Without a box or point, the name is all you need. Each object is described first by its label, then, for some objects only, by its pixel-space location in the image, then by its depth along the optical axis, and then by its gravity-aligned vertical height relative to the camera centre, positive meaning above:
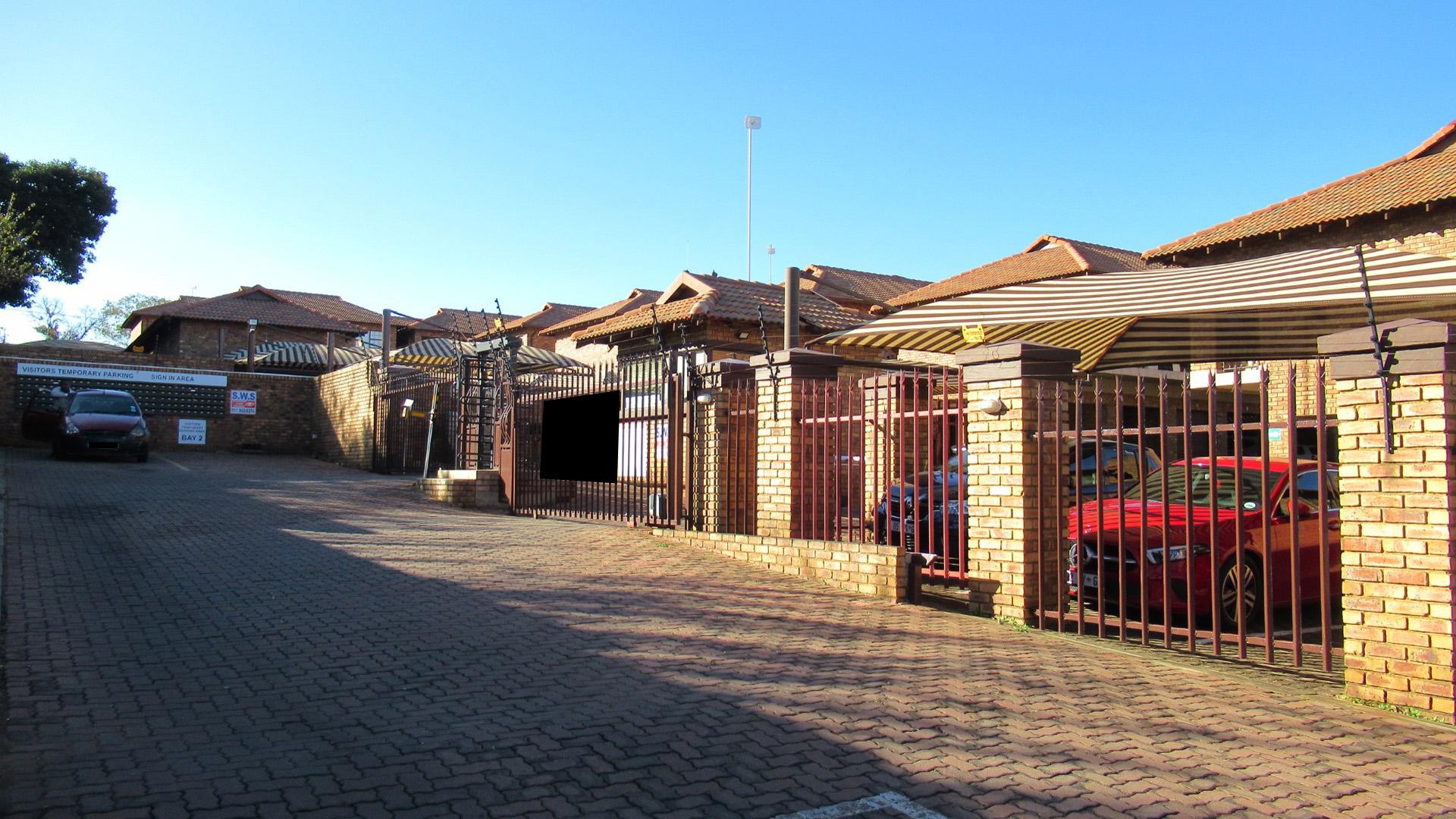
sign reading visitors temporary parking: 23.89 +1.90
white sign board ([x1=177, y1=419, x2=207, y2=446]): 25.50 +0.53
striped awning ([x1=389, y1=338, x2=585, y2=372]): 22.64 +2.33
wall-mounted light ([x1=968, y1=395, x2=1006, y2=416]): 7.57 +0.35
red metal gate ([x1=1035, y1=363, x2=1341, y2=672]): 5.97 -0.65
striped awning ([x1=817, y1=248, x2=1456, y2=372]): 7.12 +1.15
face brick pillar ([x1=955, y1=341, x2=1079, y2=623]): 7.44 -0.23
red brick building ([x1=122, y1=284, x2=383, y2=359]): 41.00 +5.37
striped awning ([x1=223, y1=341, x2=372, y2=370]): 30.92 +3.00
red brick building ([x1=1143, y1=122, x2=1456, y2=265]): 19.03 +4.72
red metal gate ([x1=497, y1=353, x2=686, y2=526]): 11.22 +0.06
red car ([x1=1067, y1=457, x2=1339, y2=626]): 6.74 -0.64
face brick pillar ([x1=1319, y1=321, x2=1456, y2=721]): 5.20 -0.35
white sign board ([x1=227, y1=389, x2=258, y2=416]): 25.91 +1.28
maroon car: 19.02 +0.48
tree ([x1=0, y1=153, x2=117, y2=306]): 40.31 +10.12
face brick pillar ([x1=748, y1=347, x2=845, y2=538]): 9.51 +0.11
